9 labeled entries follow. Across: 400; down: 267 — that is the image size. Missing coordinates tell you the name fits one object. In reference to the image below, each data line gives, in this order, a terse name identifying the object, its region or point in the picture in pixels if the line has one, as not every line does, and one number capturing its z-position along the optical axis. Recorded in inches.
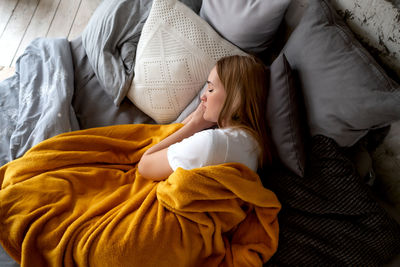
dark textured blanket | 30.6
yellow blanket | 27.6
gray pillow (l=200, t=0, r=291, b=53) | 36.7
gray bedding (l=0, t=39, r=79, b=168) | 38.6
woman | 31.4
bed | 28.4
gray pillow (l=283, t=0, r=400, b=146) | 28.2
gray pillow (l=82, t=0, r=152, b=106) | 45.2
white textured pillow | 41.4
